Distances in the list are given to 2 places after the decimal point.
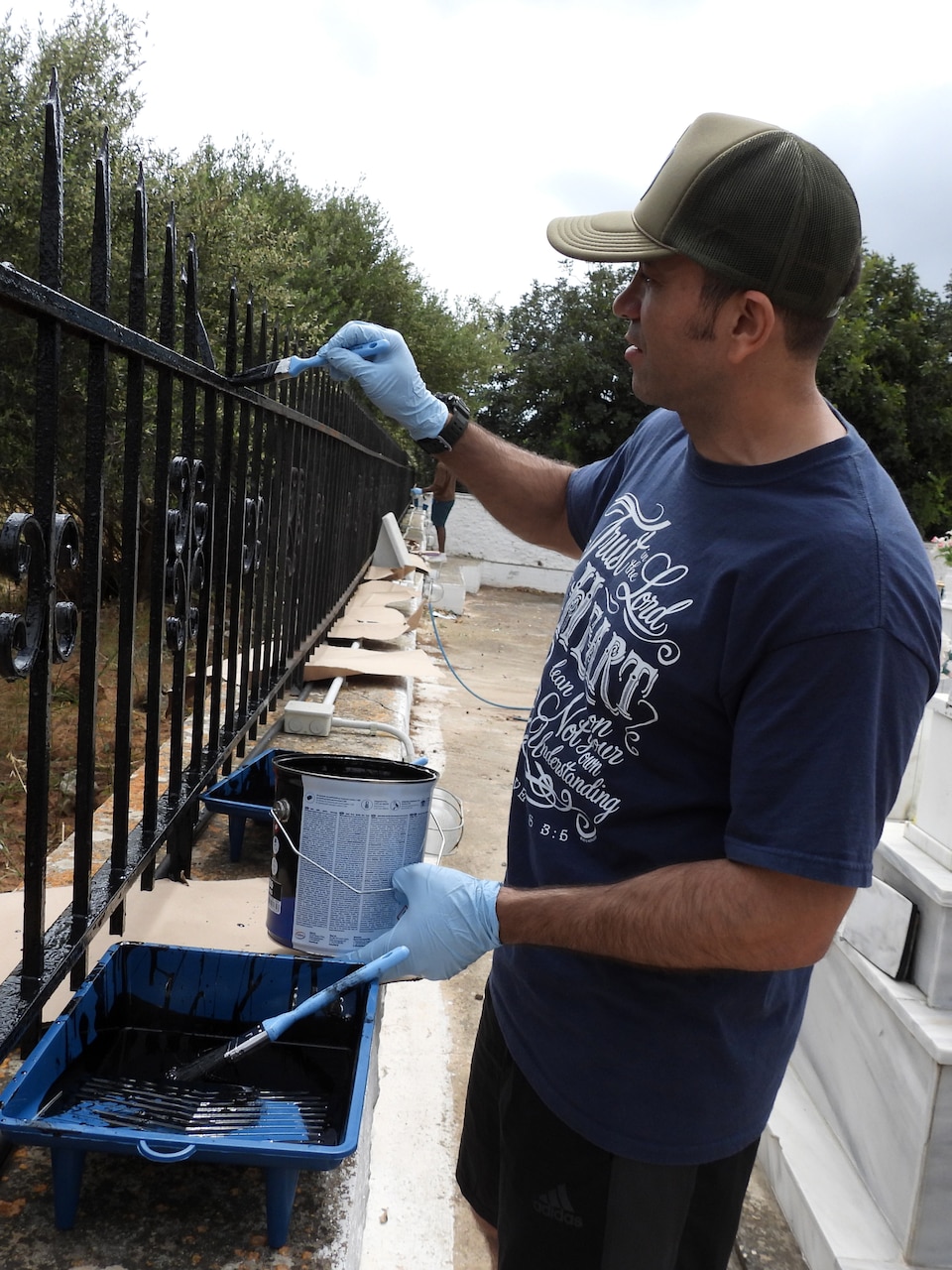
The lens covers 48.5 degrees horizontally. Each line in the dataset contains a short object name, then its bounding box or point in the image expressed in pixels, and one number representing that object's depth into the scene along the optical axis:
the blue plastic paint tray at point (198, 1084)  1.47
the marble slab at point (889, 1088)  2.75
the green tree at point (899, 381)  24.22
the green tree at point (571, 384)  25.86
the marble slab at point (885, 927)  2.98
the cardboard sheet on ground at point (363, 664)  5.21
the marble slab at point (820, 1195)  2.80
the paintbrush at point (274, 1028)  1.73
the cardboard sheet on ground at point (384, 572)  10.12
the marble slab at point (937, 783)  3.04
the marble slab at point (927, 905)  2.88
